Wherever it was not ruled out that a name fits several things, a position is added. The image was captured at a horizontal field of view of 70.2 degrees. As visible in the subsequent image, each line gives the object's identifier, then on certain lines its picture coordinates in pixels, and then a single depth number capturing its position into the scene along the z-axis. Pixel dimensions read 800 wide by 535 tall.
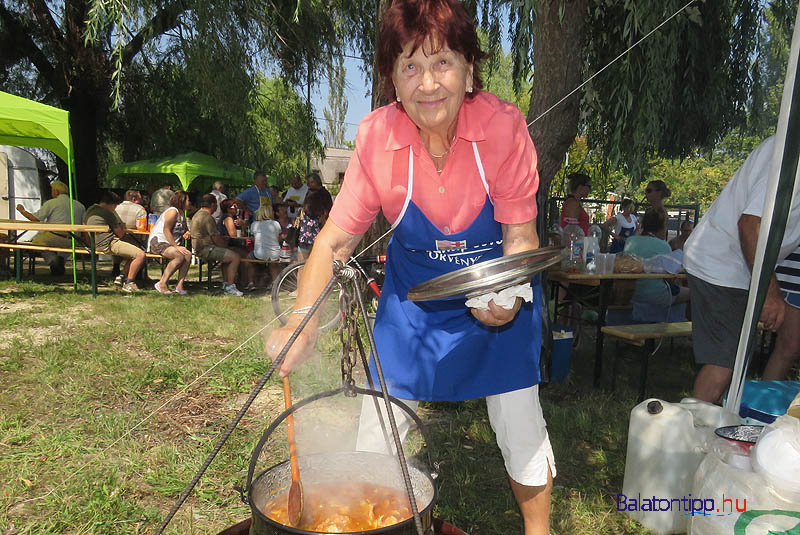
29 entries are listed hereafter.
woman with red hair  1.63
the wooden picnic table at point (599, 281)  4.41
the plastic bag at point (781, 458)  1.70
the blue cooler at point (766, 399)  2.44
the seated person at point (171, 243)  7.82
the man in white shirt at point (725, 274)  2.55
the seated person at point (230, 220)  9.02
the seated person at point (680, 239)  8.02
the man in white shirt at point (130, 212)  9.47
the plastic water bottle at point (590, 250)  4.82
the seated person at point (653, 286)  5.19
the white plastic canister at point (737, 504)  1.74
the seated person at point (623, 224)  10.44
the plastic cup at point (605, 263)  4.75
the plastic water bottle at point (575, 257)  4.84
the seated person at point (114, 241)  7.84
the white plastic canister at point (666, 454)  2.44
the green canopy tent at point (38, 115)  6.96
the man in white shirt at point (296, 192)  10.78
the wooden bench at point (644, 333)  3.90
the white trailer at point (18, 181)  11.80
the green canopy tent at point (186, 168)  12.09
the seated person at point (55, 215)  8.27
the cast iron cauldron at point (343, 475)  1.42
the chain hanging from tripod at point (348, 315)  1.37
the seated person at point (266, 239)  8.23
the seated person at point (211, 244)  8.19
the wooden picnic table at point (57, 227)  6.84
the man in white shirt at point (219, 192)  10.43
